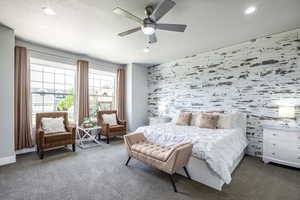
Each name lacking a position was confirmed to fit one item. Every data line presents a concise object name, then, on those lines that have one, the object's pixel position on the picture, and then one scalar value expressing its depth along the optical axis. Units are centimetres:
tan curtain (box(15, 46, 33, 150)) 345
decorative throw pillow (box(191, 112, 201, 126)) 388
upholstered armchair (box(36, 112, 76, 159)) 321
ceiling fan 192
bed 206
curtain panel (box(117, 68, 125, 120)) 567
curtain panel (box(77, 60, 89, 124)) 459
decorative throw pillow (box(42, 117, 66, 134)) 358
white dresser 270
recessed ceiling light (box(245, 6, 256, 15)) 229
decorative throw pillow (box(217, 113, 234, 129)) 328
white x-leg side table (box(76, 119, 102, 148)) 410
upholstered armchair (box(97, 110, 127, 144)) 448
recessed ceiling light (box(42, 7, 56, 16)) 204
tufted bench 204
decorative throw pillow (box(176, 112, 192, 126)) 384
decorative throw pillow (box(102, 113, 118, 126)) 483
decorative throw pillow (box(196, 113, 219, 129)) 336
